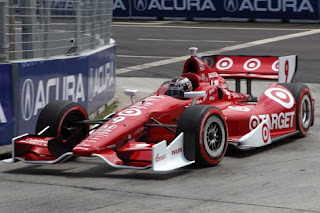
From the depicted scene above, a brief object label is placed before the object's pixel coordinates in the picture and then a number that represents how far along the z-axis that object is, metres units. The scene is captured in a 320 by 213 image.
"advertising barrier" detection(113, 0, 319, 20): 30.42
